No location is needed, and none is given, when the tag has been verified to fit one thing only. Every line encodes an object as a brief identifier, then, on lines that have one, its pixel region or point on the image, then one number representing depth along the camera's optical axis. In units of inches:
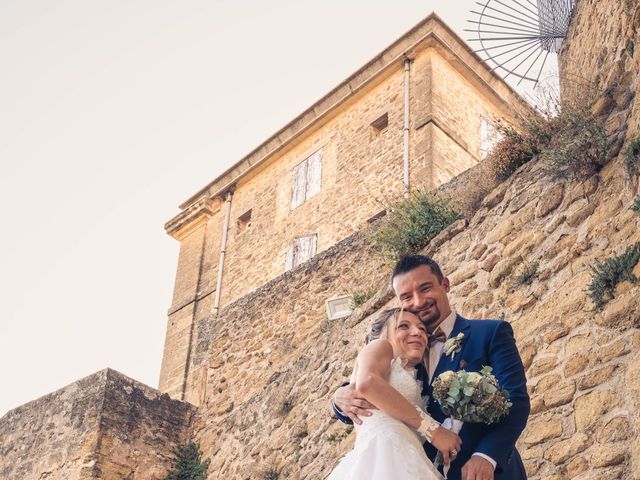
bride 135.1
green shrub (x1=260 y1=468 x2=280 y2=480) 305.5
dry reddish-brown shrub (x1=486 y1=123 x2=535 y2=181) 274.1
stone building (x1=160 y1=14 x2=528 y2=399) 606.9
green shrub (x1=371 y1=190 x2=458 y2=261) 315.0
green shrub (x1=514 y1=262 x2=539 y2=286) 232.1
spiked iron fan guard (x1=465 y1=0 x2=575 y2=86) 326.0
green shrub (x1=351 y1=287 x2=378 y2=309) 373.7
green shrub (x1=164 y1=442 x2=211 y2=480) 366.9
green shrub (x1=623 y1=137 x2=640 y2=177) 213.2
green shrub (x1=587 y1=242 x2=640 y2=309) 199.5
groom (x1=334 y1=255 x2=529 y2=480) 135.5
